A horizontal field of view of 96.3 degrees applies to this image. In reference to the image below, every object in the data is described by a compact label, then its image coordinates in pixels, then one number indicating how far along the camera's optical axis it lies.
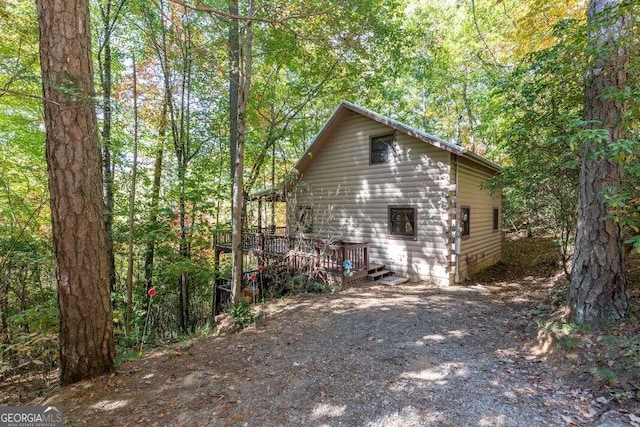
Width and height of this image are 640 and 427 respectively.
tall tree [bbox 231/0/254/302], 5.70
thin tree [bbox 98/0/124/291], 7.94
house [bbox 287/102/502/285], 8.34
